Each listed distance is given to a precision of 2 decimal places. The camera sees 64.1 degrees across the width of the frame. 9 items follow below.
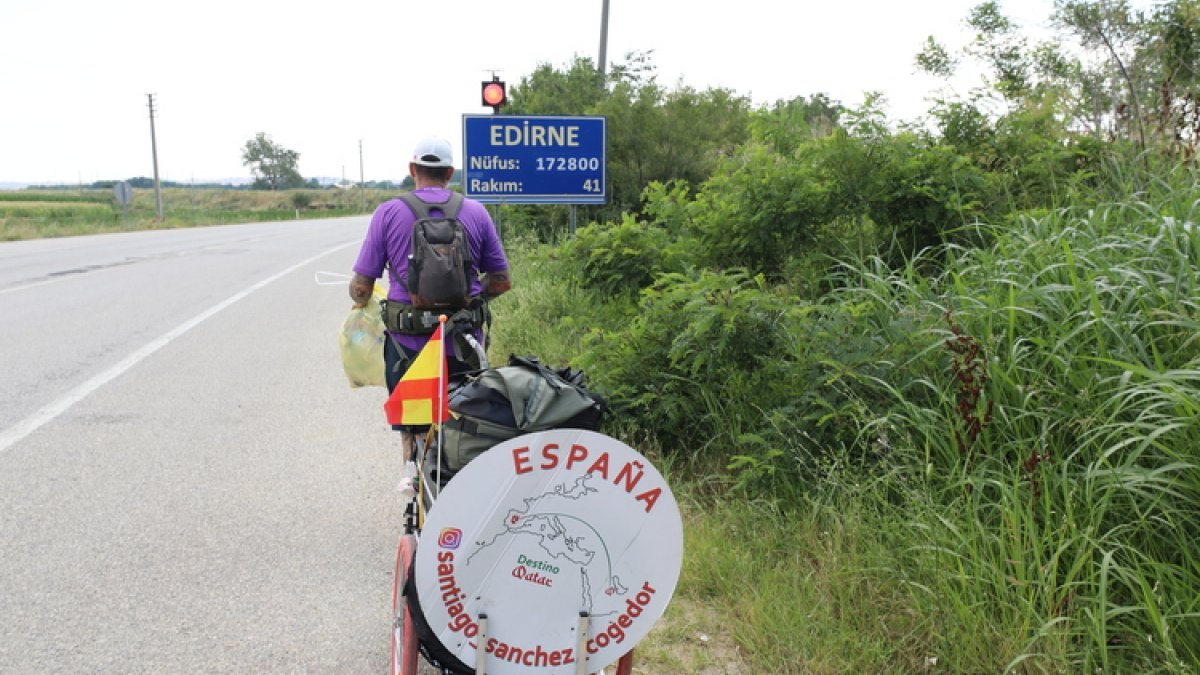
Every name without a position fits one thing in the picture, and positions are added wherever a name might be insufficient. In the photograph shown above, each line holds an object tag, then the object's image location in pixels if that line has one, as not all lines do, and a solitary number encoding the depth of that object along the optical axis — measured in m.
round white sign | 2.27
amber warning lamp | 10.95
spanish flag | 3.09
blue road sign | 10.30
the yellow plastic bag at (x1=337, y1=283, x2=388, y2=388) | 4.27
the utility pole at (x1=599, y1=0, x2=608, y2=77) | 13.81
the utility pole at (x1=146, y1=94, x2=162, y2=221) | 54.81
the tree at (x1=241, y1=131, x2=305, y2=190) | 123.12
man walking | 3.95
